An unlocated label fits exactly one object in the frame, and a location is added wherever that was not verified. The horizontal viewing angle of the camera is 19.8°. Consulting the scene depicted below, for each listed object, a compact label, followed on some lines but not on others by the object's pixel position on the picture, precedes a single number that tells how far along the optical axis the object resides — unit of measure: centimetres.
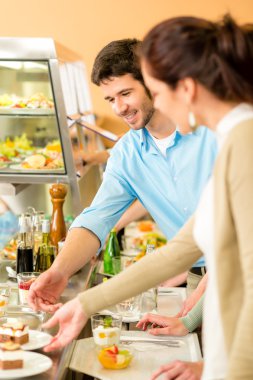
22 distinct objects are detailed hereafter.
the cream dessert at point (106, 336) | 228
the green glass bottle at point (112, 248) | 369
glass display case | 336
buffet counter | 209
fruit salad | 215
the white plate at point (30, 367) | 191
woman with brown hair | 144
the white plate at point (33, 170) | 366
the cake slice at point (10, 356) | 195
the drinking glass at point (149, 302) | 289
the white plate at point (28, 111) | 365
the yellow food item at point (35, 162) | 377
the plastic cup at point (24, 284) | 269
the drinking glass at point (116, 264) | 340
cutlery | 242
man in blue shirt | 284
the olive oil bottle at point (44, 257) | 313
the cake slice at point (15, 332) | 213
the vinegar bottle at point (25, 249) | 307
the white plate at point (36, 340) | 213
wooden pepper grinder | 345
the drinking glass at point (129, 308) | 274
